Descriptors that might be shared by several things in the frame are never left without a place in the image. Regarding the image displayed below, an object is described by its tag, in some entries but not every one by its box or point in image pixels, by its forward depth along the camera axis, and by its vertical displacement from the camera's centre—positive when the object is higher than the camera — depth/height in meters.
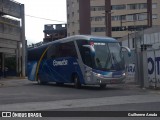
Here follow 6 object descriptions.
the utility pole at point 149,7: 71.38 +10.03
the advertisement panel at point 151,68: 24.94 -0.48
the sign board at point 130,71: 30.88 -0.80
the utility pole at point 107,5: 76.82 +10.52
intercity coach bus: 25.12 +0.03
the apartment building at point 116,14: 95.88 +11.09
